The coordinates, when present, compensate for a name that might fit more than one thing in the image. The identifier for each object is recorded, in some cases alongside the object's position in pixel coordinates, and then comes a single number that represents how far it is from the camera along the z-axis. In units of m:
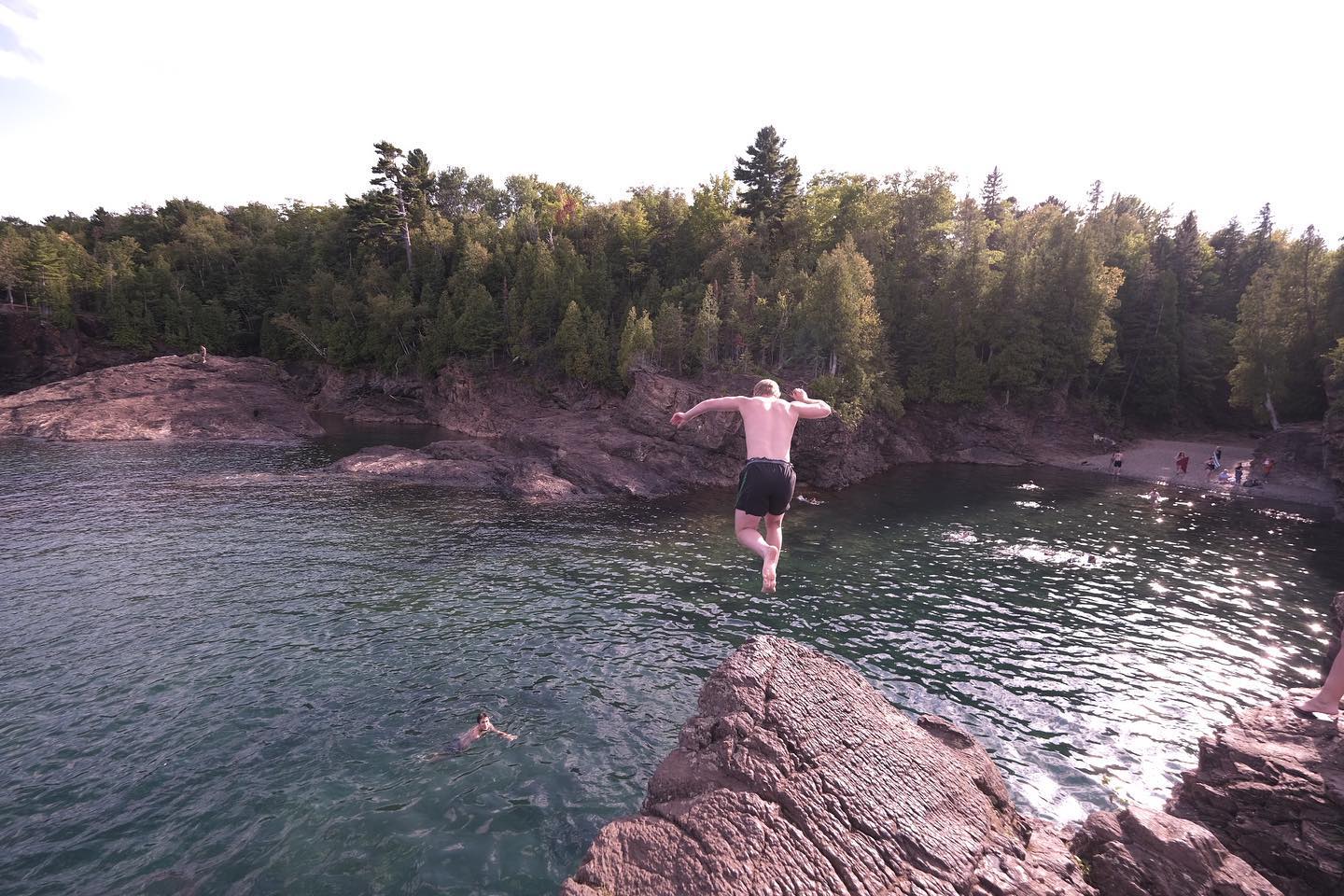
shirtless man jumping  8.59
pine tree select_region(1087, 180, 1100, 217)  105.09
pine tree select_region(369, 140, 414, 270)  66.31
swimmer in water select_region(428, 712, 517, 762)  11.88
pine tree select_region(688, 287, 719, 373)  42.75
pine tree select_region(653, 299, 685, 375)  44.25
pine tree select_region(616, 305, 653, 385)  44.22
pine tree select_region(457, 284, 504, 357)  59.84
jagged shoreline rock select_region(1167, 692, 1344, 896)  7.86
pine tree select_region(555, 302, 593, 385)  53.44
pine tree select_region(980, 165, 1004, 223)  86.44
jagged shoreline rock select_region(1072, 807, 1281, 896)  6.52
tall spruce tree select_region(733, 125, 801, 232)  55.78
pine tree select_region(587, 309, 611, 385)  53.00
